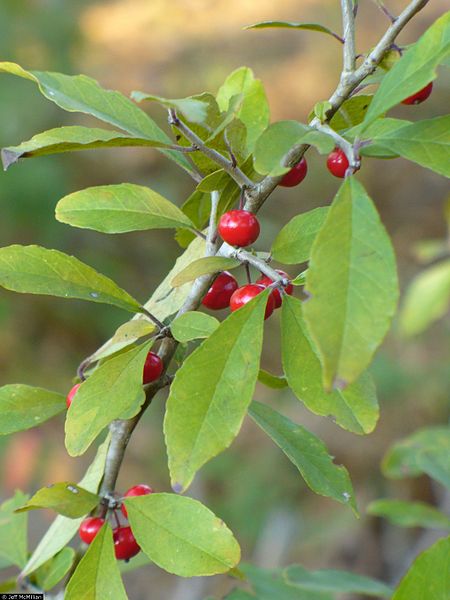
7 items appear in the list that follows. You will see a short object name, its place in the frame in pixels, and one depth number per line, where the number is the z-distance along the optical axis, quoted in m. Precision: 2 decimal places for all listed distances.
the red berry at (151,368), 0.32
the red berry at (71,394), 0.33
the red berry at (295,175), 0.32
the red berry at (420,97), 0.32
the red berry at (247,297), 0.31
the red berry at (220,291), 0.33
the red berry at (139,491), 0.33
